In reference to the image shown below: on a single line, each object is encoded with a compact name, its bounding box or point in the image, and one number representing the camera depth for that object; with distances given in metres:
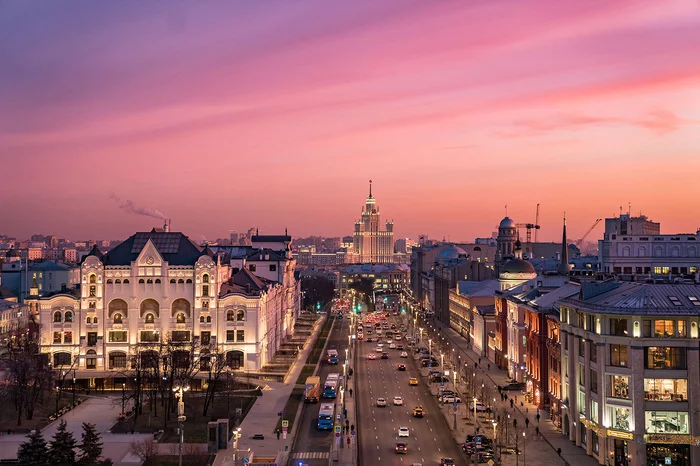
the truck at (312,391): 103.75
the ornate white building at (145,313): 129.00
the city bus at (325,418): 87.75
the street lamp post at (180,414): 64.75
